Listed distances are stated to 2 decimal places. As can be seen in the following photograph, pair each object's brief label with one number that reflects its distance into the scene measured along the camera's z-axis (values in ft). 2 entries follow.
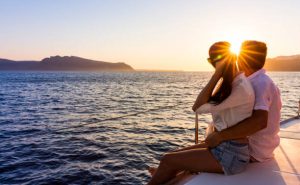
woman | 7.30
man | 7.57
